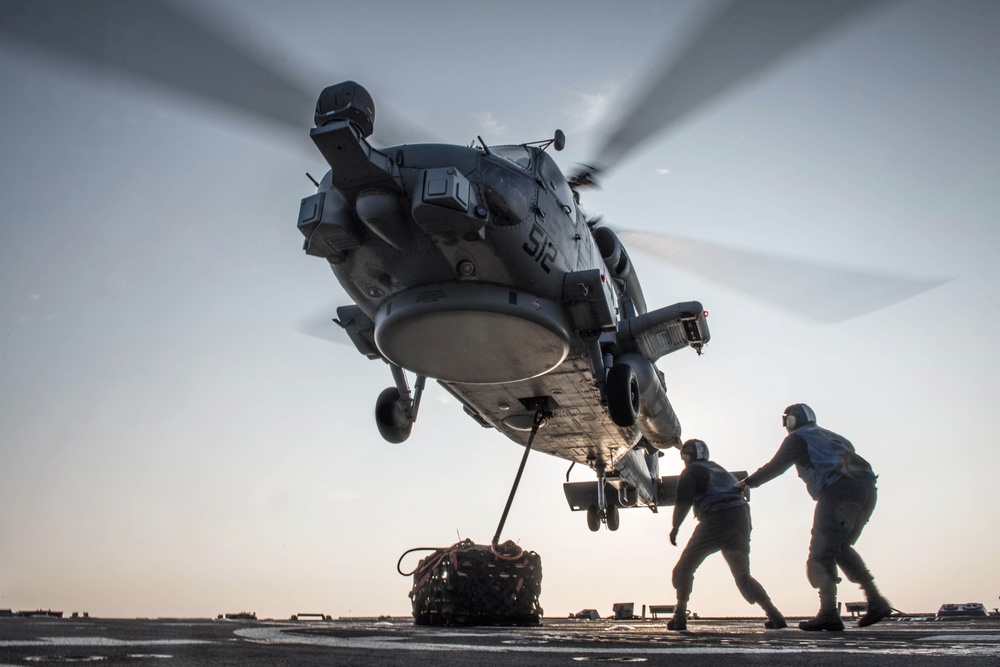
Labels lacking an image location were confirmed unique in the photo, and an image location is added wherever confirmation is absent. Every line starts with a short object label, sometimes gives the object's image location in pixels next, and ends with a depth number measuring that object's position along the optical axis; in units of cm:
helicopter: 793
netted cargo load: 673
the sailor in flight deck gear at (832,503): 623
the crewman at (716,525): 769
